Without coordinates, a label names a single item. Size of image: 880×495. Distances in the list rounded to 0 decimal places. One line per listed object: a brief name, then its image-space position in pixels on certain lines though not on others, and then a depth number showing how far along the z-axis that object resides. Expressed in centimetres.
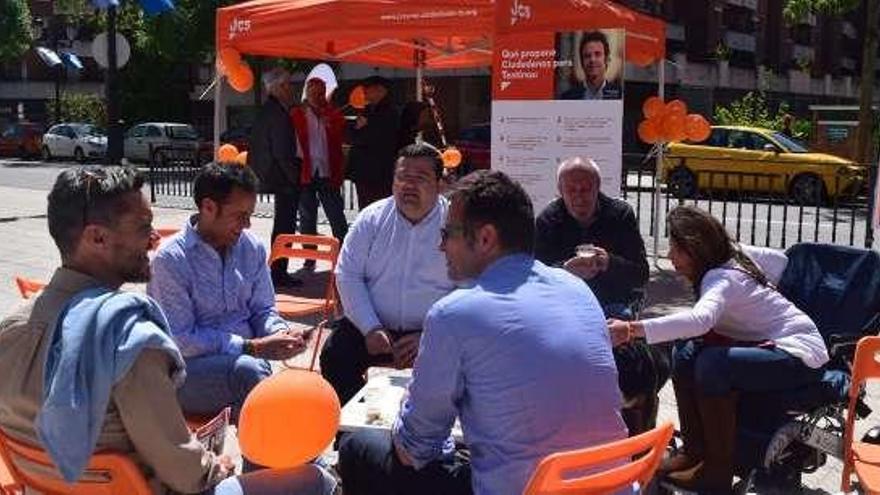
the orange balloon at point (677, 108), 900
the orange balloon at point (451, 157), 962
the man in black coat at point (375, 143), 922
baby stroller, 389
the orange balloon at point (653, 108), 902
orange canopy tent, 738
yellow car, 1797
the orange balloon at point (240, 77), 918
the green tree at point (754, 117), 2752
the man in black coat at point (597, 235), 466
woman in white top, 383
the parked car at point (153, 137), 3080
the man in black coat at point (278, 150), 880
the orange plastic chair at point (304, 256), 564
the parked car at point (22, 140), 3528
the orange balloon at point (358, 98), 1005
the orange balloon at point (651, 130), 899
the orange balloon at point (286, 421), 240
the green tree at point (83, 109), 3922
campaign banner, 753
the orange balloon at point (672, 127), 896
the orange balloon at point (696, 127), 904
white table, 298
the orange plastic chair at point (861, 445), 327
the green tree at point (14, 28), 3462
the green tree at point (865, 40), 1866
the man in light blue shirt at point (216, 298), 348
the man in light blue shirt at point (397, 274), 429
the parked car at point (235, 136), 2681
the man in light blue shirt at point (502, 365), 237
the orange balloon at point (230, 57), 895
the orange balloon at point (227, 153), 854
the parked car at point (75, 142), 3212
